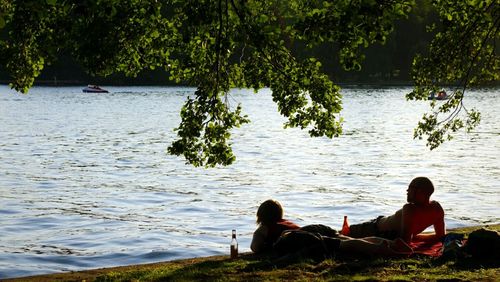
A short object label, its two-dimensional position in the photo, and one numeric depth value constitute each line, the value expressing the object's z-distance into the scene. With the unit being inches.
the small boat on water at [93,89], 5377.5
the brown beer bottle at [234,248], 514.3
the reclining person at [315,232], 474.9
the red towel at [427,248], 478.6
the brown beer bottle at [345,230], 533.4
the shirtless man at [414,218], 495.5
